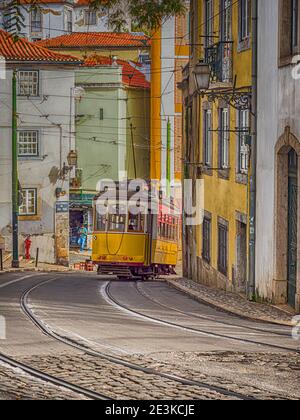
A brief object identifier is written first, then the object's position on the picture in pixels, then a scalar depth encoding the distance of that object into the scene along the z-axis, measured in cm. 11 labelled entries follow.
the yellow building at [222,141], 2711
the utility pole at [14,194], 4859
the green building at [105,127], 7156
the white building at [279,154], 2214
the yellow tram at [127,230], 3756
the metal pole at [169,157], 6443
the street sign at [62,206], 5750
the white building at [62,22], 9069
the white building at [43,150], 5676
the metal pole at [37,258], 5302
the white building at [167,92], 6881
